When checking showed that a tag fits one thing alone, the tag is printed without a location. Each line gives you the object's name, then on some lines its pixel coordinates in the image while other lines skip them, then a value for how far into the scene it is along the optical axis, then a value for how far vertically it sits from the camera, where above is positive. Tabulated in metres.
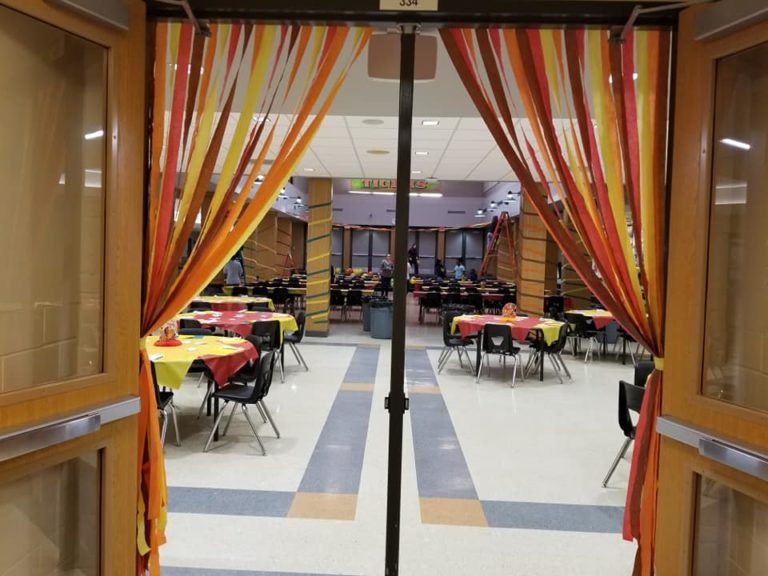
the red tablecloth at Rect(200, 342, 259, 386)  4.59 -0.91
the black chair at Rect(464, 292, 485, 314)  13.67 -0.86
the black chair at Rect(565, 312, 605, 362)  9.00 -0.98
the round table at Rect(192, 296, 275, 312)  9.45 -0.76
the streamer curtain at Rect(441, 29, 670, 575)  2.42 +0.52
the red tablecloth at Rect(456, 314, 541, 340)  7.26 -0.78
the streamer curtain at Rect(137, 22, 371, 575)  2.46 +0.48
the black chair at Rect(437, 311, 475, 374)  7.88 -1.10
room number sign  2.26 +1.07
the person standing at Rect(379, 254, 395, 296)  15.52 -0.40
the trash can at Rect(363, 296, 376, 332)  11.77 -1.18
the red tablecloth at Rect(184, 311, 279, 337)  6.82 -0.79
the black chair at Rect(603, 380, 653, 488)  3.90 -0.99
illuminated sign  14.47 +2.17
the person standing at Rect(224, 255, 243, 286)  13.92 -0.39
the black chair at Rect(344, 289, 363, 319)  13.91 -0.91
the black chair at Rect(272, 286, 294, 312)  14.31 -0.92
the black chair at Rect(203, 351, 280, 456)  4.49 -1.13
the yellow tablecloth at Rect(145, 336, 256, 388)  4.32 -0.81
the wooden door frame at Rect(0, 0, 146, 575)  2.16 -0.16
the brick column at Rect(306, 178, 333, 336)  11.25 +0.19
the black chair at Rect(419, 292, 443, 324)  14.10 -0.93
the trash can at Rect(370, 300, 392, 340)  10.88 -1.17
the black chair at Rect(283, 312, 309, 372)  7.75 -1.08
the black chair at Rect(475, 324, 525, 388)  7.11 -0.98
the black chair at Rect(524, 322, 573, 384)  7.45 -1.05
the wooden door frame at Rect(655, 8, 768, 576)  2.12 -0.11
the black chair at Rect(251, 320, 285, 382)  6.68 -0.90
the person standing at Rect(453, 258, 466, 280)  18.65 -0.23
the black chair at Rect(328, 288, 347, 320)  14.02 -0.94
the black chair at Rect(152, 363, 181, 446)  4.37 -1.22
